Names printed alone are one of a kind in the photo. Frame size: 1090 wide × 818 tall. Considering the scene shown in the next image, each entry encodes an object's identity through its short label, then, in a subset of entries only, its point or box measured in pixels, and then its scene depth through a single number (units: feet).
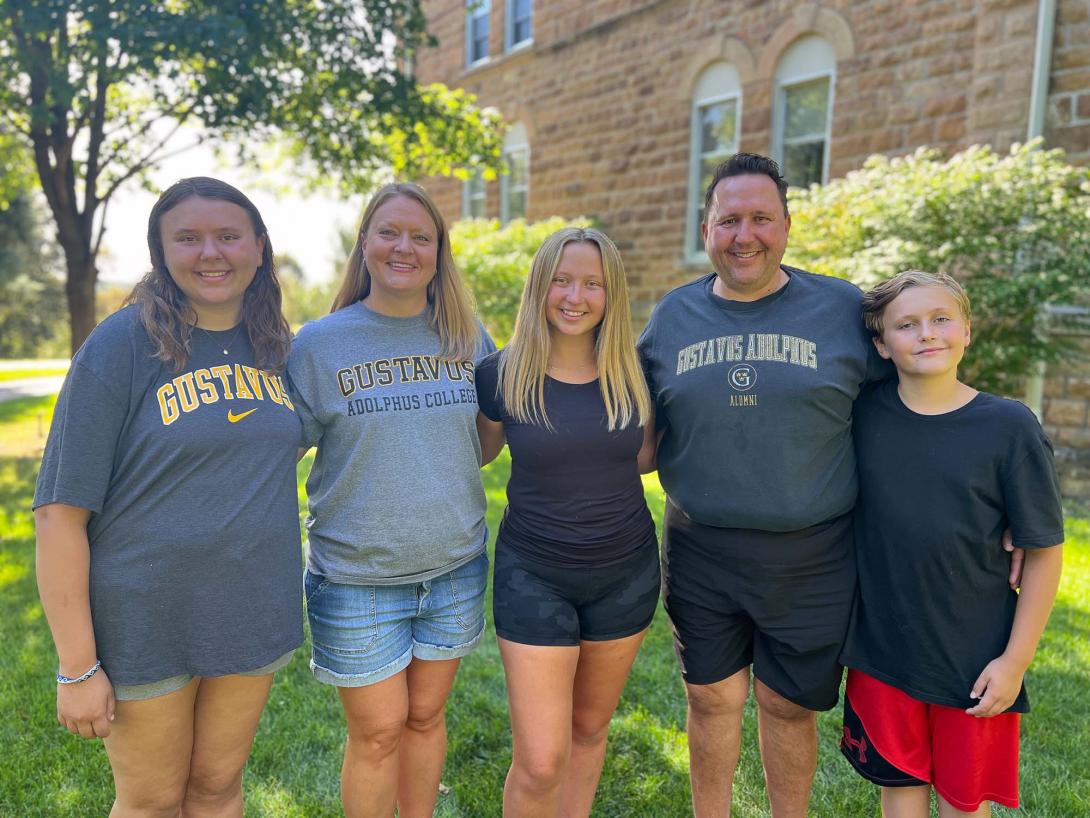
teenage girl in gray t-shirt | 5.77
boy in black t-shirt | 6.38
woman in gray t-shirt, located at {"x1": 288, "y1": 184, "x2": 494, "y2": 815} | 7.07
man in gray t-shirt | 7.34
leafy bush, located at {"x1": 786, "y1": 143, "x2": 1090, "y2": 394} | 19.58
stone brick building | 22.72
